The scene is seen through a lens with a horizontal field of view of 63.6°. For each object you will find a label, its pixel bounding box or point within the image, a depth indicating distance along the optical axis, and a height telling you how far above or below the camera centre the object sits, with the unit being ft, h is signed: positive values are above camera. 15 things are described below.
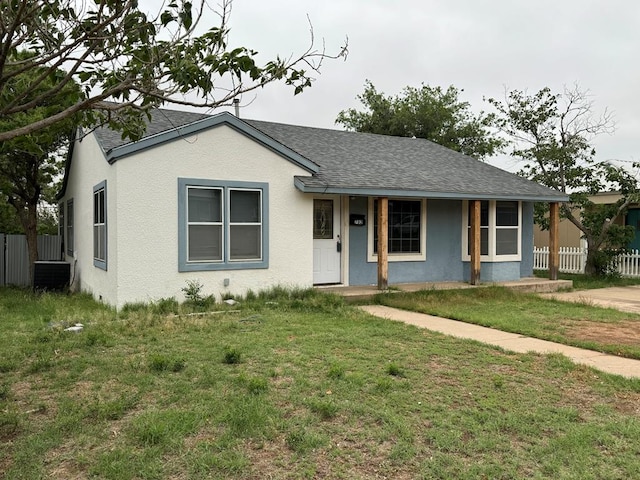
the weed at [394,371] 17.13 -4.61
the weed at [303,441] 11.76 -4.84
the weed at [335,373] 16.60 -4.53
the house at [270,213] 30.22 +1.44
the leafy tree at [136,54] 13.62 +5.16
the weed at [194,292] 30.53 -3.48
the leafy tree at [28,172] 41.52 +5.82
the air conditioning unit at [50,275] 40.24 -3.23
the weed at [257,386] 15.12 -4.55
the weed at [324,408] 13.53 -4.68
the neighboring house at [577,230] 65.41 +0.61
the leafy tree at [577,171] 53.88 +6.77
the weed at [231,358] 18.29 -4.41
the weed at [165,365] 17.52 -4.50
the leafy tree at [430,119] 90.22 +20.39
